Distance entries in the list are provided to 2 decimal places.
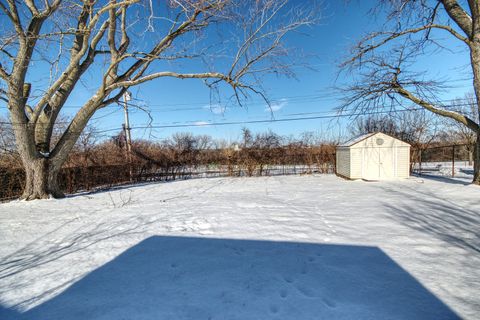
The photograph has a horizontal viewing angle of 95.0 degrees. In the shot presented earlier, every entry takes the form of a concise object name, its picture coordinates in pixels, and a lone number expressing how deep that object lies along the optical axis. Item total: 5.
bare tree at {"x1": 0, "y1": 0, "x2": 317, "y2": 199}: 6.41
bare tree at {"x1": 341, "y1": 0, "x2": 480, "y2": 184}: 7.05
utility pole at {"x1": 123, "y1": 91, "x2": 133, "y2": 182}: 14.16
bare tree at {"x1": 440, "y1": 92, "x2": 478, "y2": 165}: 19.52
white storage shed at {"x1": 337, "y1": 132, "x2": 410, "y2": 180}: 10.59
